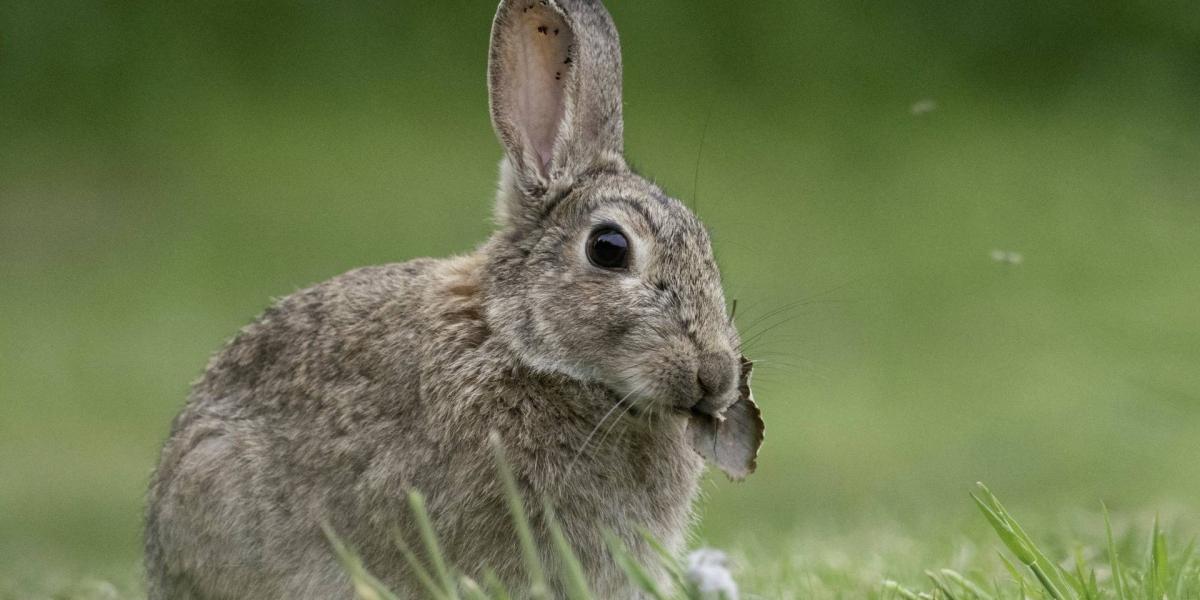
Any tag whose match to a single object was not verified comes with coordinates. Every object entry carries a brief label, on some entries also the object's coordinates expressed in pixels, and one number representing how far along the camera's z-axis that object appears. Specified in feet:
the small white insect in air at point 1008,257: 26.99
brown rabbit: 26.17
